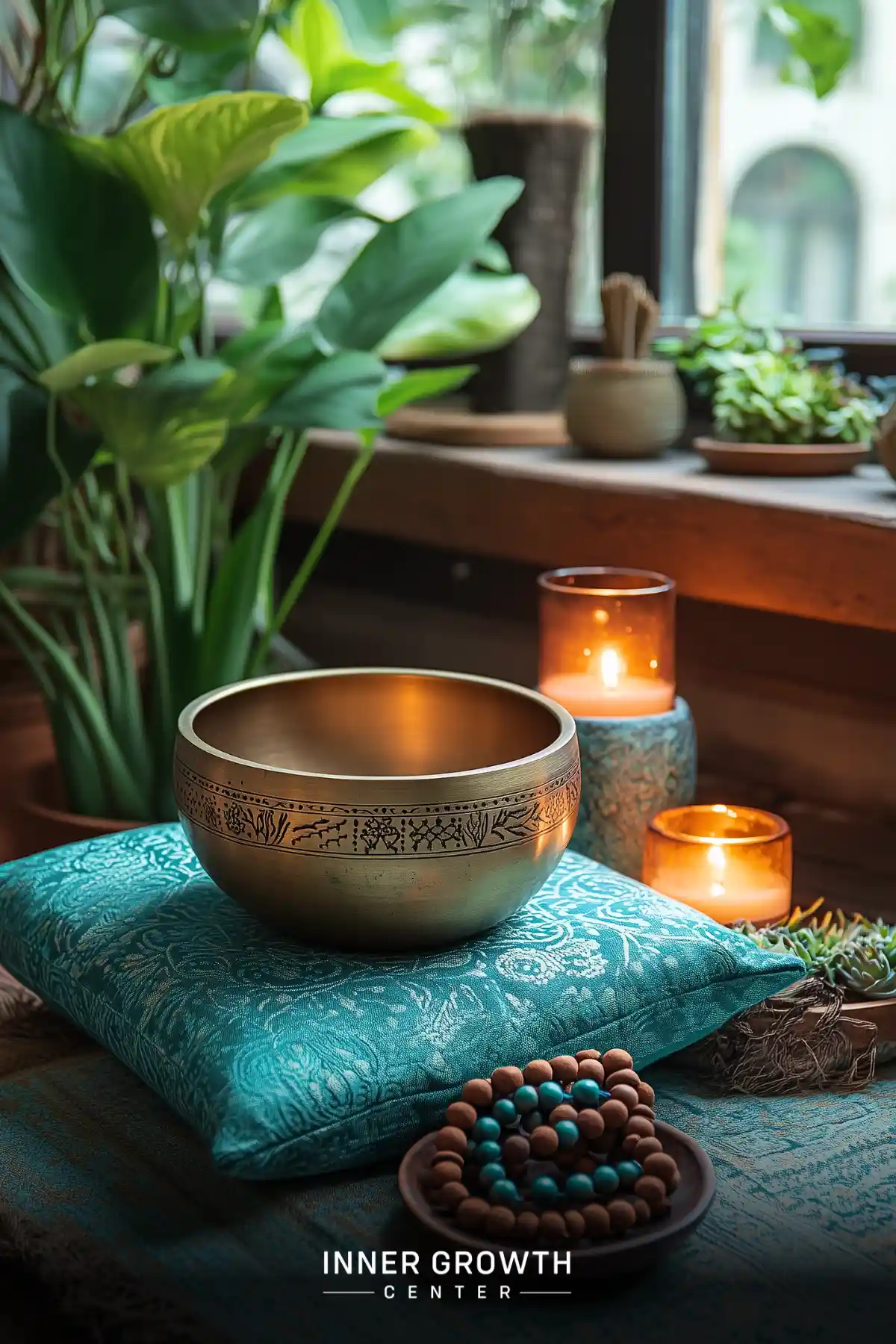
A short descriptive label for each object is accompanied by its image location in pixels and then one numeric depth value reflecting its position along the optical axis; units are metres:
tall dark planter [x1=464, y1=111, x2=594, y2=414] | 1.44
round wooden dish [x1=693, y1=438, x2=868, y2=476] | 1.22
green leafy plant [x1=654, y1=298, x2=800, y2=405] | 1.33
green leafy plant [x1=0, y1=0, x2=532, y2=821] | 1.01
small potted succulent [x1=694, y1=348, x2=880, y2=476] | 1.23
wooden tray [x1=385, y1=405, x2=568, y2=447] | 1.45
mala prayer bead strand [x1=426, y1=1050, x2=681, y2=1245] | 0.60
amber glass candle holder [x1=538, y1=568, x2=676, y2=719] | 1.06
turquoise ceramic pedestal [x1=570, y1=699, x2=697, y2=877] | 1.02
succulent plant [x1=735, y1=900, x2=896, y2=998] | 0.80
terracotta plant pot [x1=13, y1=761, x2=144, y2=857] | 1.21
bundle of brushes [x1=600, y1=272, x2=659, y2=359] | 1.29
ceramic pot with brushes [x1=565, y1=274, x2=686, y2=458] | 1.30
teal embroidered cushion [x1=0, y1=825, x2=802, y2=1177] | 0.65
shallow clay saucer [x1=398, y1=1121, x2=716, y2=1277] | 0.58
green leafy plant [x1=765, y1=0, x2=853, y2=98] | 1.33
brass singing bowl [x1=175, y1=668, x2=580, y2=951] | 0.68
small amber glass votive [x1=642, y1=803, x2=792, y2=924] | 0.89
